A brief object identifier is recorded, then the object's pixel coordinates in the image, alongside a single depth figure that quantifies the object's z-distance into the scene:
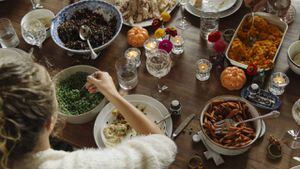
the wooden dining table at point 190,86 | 1.32
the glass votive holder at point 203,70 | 1.57
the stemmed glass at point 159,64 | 1.55
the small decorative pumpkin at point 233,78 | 1.51
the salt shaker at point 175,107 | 1.45
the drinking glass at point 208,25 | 1.73
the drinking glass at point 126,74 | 1.58
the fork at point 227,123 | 1.33
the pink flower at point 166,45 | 1.64
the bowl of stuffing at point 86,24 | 1.71
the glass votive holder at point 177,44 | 1.69
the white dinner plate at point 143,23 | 1.83
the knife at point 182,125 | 1.41
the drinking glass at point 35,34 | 1.72
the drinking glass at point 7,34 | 1.78
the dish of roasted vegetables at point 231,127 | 1.31
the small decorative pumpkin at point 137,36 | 1.72
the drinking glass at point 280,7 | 1.74
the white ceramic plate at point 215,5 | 1.86
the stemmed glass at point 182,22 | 1.82
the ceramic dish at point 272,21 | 1.65
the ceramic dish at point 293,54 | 1.50
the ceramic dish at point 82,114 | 1.45
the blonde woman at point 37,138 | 0.95
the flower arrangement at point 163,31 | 1.65
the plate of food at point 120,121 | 1.42
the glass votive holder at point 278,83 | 1.48
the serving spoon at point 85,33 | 1.72
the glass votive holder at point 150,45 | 1.68
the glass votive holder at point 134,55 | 1.65
